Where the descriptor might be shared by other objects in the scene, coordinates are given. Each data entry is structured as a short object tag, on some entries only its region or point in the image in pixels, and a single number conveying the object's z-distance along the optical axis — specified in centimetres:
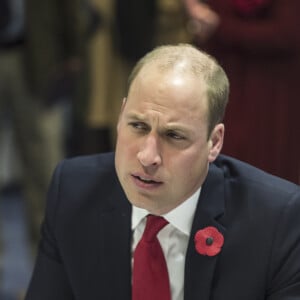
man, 359
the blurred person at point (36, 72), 711
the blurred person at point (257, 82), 600
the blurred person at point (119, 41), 703
